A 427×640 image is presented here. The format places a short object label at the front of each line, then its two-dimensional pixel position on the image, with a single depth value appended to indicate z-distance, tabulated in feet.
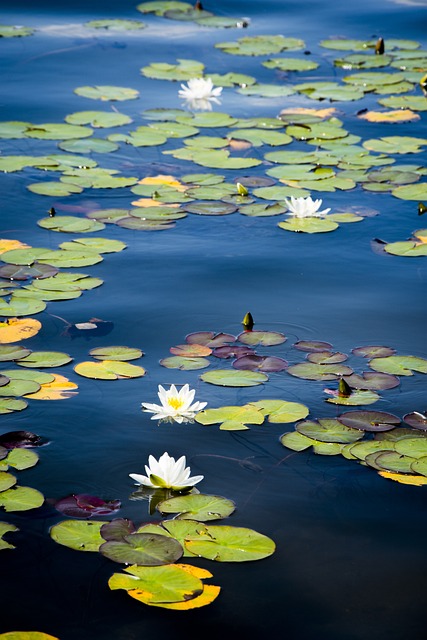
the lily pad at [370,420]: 16.67
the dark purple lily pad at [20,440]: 16.10
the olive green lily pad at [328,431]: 16.38
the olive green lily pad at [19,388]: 17.67
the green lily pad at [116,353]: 19.35
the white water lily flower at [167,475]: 14.73
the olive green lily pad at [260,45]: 44.65
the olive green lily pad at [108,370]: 18.53
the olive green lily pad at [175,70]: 41.04
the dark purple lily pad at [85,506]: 14.37
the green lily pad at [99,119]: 34.88
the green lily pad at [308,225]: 26.61
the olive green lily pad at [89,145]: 32.30
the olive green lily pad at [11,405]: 17.20
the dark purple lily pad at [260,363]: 18.90
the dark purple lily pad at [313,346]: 19.65
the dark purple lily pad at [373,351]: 19.45
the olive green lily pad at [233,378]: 18.24
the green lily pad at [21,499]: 14.39
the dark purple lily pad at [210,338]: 19.97
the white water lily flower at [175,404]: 16.66
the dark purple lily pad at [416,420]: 16.76
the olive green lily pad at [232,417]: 16.80
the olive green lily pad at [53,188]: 28.66
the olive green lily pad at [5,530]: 13.56
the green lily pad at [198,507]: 14.24
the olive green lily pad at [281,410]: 16.99
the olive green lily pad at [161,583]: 12.37
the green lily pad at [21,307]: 21.22
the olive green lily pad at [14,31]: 45.42
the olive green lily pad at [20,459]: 15.48
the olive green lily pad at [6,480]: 14.79
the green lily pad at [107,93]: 37.86
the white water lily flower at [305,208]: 26.76
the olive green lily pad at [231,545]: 13.39
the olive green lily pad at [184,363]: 18.95
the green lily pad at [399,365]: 18.75
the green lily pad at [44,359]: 18.91
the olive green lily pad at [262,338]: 20.03
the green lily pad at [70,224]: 26.23
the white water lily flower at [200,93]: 37.73
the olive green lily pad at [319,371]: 18.54
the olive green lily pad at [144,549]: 13.01
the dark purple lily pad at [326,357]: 19.11
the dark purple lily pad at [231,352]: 19.48
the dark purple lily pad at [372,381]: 18.11
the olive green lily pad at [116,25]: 47.78
